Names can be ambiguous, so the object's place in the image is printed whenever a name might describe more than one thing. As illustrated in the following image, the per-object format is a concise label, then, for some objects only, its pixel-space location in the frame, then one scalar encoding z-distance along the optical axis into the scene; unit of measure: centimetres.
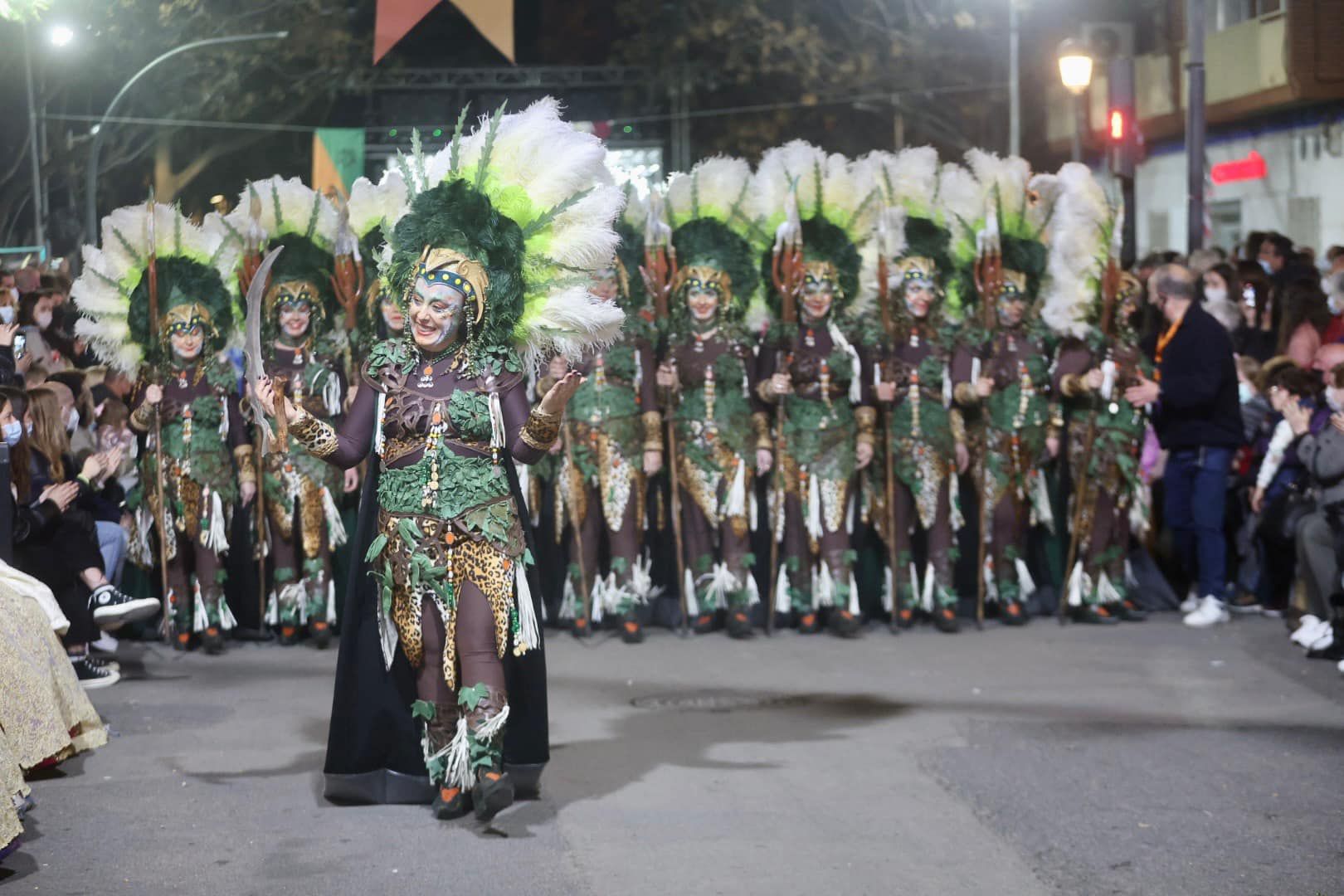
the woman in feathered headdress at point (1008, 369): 1032
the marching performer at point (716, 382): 1001
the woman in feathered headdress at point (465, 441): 629
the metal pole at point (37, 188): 1611
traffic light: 1659
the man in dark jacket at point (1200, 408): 1041
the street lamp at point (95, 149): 1565
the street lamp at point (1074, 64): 2017
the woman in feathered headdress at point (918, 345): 1018
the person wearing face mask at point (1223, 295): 1178
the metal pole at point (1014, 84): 2756
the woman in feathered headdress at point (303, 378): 983
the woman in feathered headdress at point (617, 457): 1009
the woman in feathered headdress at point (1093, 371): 1038
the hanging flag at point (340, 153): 2095
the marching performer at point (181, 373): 983
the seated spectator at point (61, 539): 871
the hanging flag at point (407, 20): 1159
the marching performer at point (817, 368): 1001
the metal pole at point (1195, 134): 1401
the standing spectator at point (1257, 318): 1257
